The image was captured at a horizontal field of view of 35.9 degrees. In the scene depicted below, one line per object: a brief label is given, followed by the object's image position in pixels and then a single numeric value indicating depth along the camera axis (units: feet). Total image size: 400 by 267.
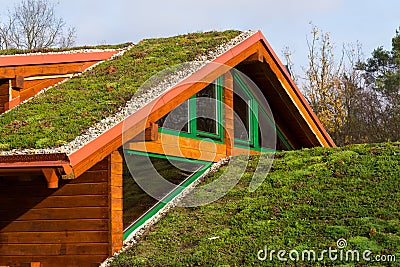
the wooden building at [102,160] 23.82
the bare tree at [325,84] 83.56
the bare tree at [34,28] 89.66
